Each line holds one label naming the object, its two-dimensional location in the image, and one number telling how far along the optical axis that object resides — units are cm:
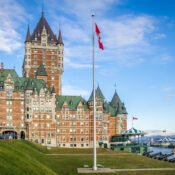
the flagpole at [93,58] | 5268
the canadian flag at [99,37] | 4975
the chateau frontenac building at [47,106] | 13600
